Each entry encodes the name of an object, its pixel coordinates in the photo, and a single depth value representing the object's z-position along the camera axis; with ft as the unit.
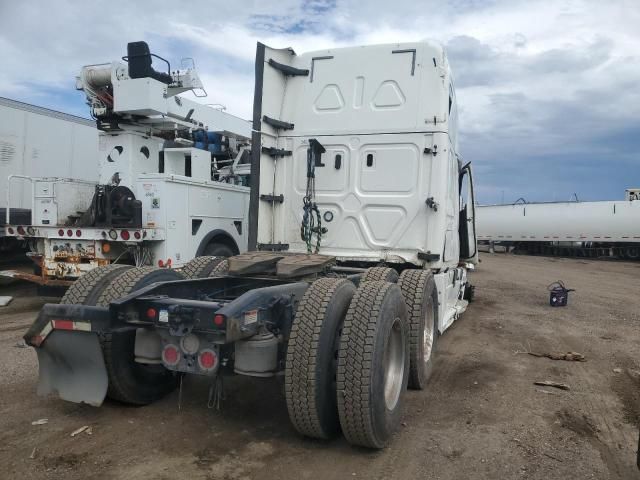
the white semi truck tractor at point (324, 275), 12.14
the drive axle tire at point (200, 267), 17.99
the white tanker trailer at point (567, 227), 92.94
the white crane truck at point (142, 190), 27.12
